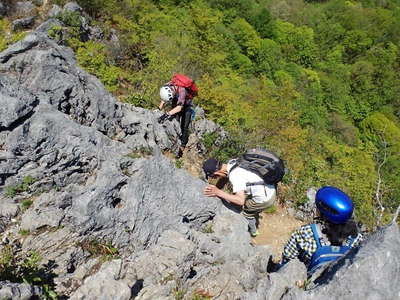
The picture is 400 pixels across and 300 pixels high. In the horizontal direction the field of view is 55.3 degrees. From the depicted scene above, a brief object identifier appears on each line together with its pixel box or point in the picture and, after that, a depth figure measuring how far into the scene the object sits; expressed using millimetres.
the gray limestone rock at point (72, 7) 14555
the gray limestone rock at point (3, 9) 14016
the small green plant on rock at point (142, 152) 6582
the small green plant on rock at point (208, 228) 5871
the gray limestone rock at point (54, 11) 13984
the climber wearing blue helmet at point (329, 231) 3924
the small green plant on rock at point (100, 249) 5121
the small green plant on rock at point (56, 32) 12117
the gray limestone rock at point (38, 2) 15188
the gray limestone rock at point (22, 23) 13120
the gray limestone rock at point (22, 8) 14250
